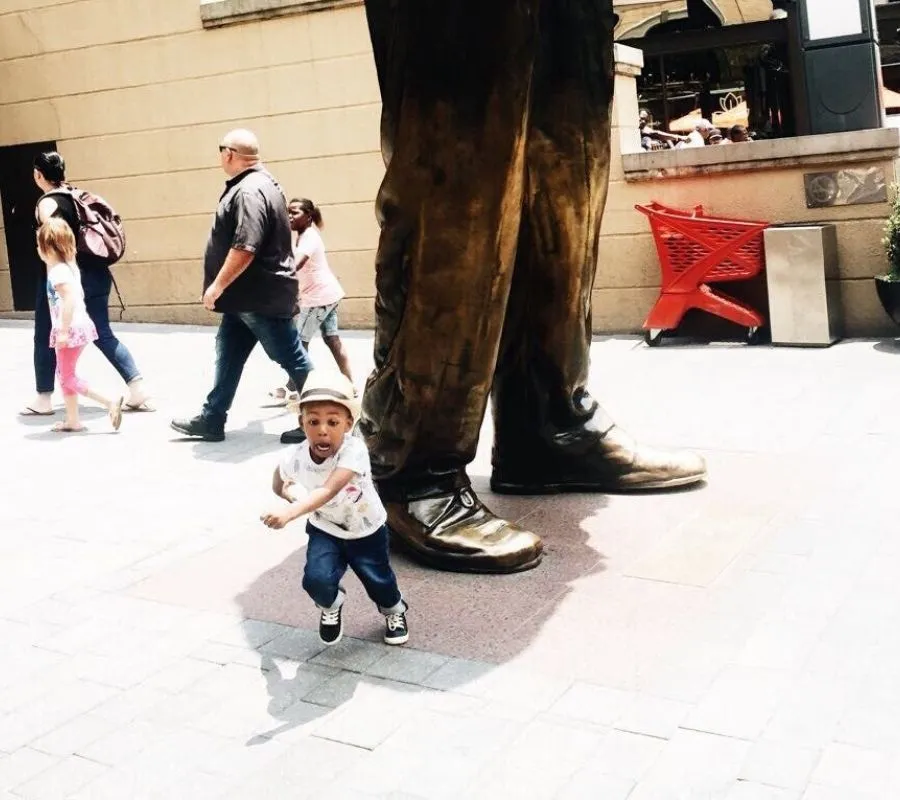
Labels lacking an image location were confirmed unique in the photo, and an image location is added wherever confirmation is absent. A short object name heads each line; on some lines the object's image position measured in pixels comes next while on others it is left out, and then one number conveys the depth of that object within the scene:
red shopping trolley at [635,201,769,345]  8.95
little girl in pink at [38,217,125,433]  7.39
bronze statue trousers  3.59
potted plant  8.25
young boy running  3.25
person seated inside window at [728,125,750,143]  12.06
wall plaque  8.81
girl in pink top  7.89
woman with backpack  7.91
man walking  6.73
